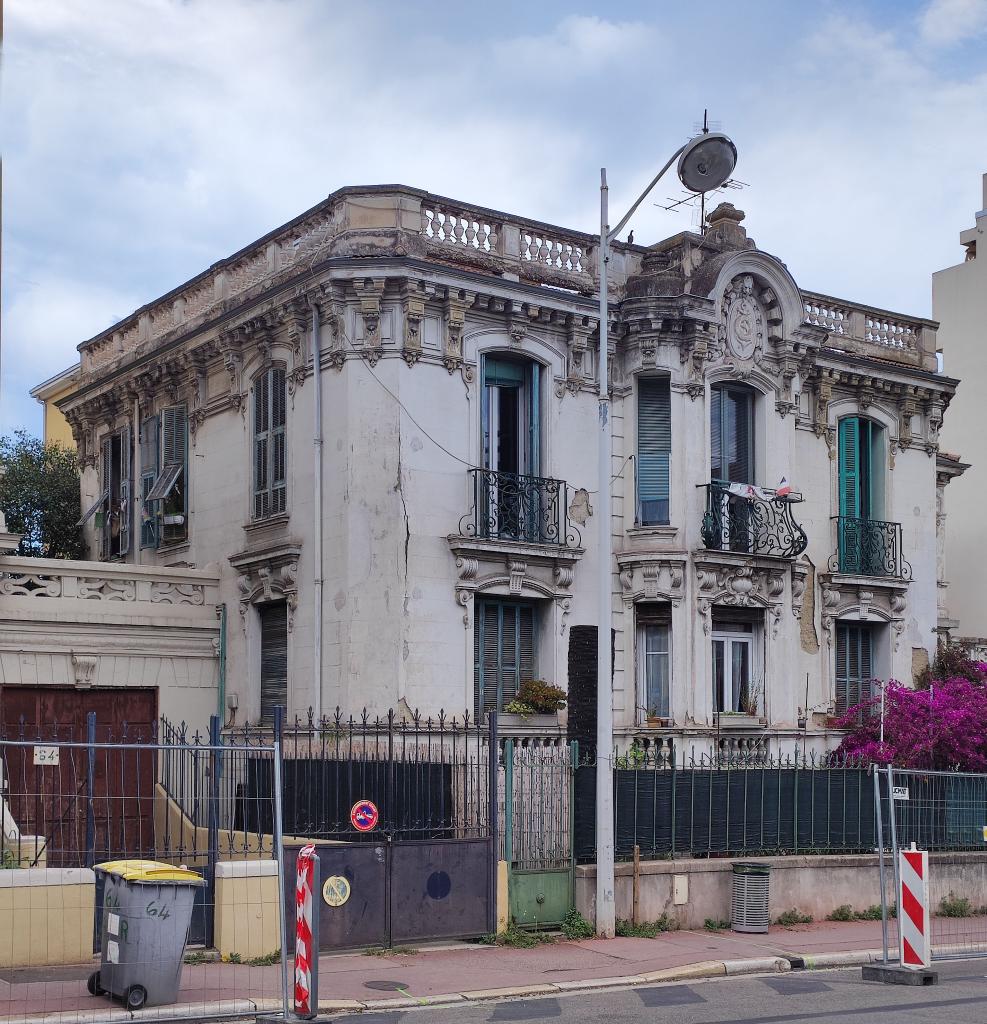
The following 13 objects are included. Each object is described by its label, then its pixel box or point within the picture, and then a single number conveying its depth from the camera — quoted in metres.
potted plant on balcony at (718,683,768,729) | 23.89
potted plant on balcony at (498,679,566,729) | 22.42
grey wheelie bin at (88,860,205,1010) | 12.44
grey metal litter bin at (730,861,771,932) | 18.31
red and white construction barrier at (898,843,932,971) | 14.96
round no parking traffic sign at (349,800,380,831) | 15.80
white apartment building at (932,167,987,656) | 35.62
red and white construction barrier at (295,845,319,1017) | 11.74
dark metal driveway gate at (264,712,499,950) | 15.73
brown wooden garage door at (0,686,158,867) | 20.84
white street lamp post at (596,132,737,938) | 17.17
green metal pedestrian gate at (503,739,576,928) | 17.08
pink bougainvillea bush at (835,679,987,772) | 23.80
